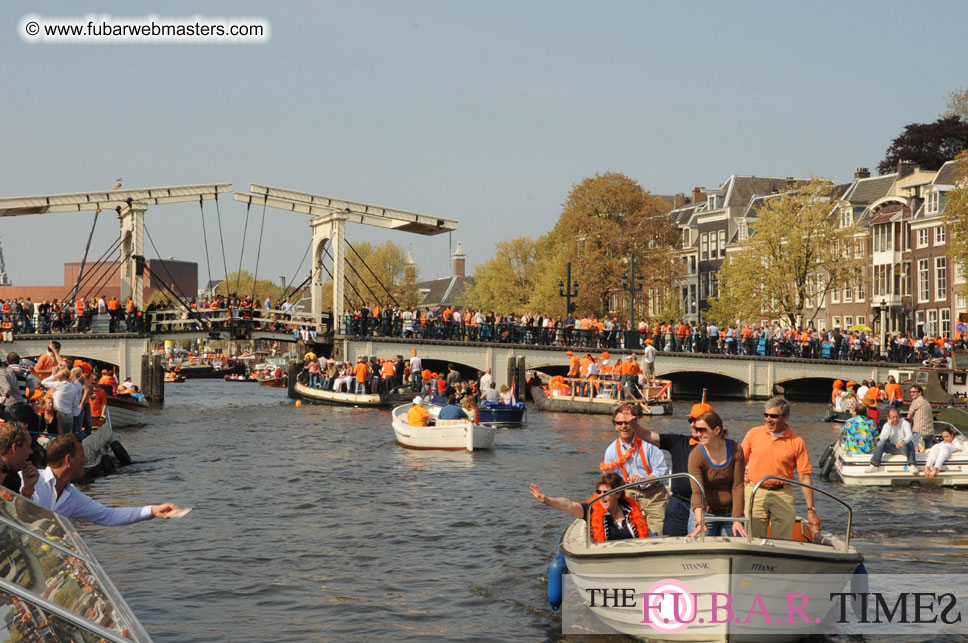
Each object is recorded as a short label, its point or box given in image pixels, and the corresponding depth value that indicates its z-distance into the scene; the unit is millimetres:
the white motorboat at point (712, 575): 7859
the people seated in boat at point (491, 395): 33375
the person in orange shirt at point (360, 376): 40375
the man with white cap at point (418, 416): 26094
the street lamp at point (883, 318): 58062
